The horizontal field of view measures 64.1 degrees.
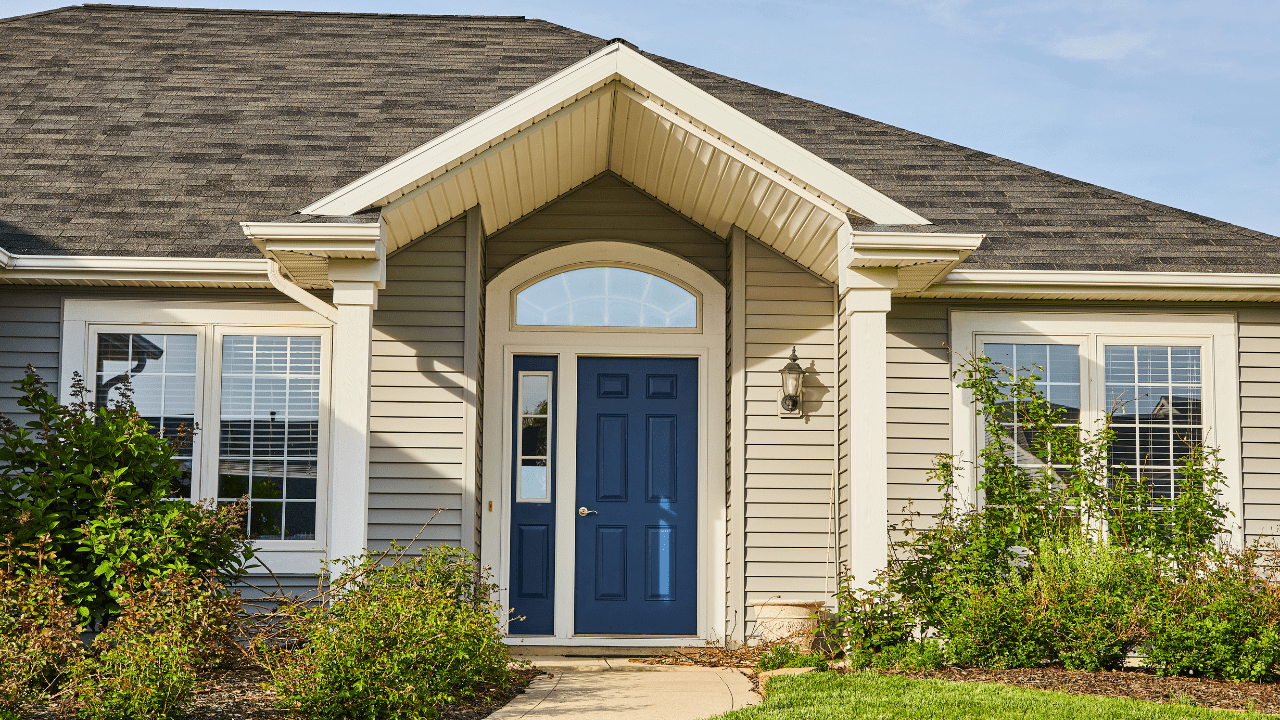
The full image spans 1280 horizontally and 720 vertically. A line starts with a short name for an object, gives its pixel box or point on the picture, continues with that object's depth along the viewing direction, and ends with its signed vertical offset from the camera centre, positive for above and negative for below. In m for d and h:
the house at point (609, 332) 6.54 +0.74
